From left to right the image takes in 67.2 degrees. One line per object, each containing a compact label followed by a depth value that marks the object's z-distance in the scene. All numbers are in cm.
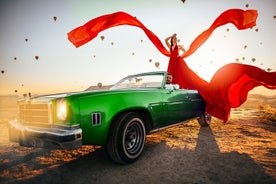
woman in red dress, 521
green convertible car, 261
